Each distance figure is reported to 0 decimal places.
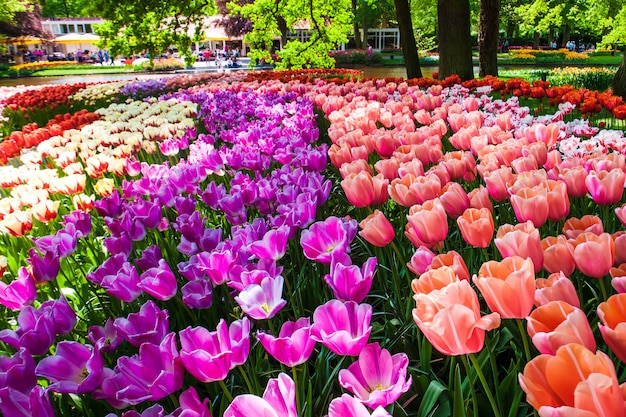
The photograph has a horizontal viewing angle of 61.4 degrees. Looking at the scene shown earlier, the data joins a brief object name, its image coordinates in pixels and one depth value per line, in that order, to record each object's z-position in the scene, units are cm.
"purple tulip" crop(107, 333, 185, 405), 107
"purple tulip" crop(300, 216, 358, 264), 151
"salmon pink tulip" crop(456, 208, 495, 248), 139
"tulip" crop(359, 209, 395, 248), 151
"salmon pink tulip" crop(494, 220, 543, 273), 119
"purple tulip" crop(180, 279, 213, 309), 149
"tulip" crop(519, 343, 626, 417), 69
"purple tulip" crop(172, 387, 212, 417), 100
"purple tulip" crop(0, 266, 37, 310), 158
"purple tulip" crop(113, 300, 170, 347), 125
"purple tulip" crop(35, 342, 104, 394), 114
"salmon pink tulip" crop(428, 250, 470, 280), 113
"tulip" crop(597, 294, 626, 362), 83
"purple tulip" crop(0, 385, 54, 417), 104
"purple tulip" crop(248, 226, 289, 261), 154
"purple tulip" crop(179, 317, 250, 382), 104
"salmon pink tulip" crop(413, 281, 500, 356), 90
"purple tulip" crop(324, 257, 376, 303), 129
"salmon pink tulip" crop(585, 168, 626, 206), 164
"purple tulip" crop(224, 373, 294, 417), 88
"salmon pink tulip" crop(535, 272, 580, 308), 100
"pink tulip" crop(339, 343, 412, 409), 99
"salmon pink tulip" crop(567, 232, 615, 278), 116
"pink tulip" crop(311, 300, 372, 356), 104
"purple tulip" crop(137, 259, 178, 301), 145
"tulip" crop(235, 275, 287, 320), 126
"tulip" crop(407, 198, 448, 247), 144
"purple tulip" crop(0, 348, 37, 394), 114
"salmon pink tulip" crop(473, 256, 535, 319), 96
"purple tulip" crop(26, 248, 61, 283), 170
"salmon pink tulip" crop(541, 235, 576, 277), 121
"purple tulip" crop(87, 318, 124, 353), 138
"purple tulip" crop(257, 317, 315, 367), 106
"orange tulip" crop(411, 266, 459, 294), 104
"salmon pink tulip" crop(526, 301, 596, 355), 84
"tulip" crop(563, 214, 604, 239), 131
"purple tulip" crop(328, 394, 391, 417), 85
